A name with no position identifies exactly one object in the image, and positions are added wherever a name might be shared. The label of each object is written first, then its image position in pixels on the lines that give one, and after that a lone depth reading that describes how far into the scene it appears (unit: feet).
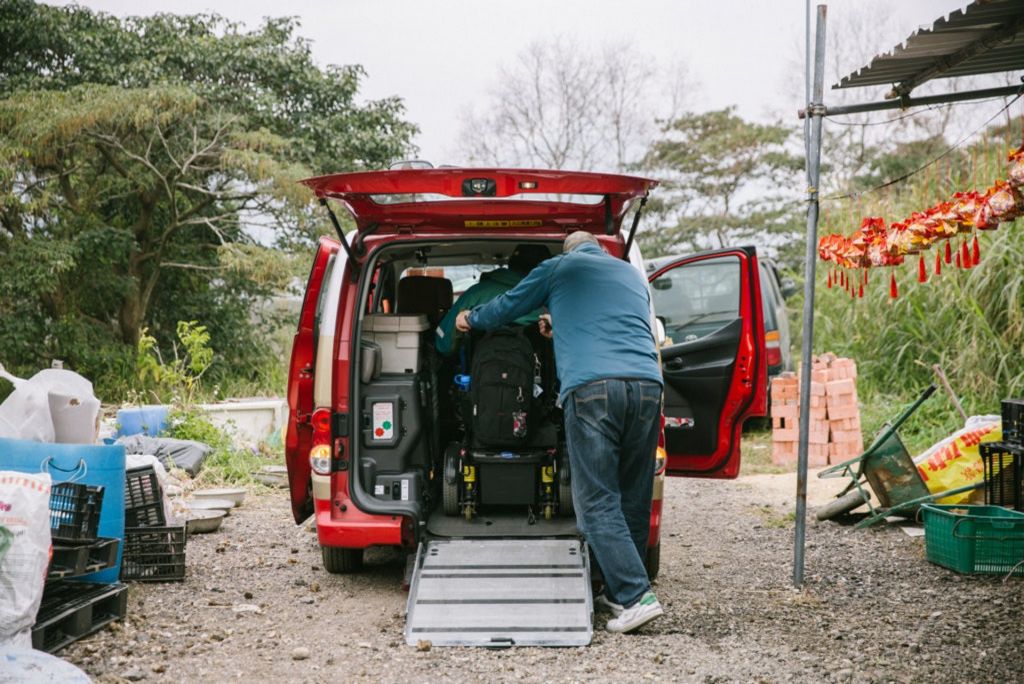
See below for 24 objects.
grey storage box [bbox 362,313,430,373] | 17.49
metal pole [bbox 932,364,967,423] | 22.96
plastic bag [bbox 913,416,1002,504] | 21.25
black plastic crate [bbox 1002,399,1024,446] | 17.62
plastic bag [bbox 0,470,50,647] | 12.12
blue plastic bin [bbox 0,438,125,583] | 15.31
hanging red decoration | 16.85
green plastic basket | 17.47
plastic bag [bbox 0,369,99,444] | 16.07
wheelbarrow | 20.80
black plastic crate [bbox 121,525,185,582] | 17.54
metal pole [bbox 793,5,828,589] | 17.08
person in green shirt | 17.31
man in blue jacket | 14.92
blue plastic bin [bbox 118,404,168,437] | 29.55
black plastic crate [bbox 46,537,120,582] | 13.86
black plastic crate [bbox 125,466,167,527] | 17.91
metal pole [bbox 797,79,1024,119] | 16.30
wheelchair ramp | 14.34
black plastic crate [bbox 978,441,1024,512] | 18.57
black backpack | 16.89
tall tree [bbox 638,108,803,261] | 85.81
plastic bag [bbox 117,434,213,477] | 26.96
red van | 16.14
